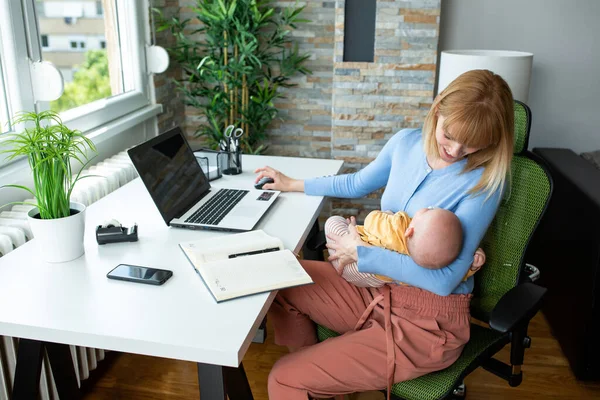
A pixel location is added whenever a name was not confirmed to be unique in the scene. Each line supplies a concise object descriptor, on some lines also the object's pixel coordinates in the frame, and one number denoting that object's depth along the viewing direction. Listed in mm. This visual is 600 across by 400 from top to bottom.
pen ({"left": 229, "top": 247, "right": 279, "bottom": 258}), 1433
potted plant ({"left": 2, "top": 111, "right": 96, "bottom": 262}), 1348
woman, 1358
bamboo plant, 2936
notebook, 1273
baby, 1349
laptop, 1615
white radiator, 1587
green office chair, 1343
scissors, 2135
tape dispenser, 1517
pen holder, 2137
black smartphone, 1304
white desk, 1098
